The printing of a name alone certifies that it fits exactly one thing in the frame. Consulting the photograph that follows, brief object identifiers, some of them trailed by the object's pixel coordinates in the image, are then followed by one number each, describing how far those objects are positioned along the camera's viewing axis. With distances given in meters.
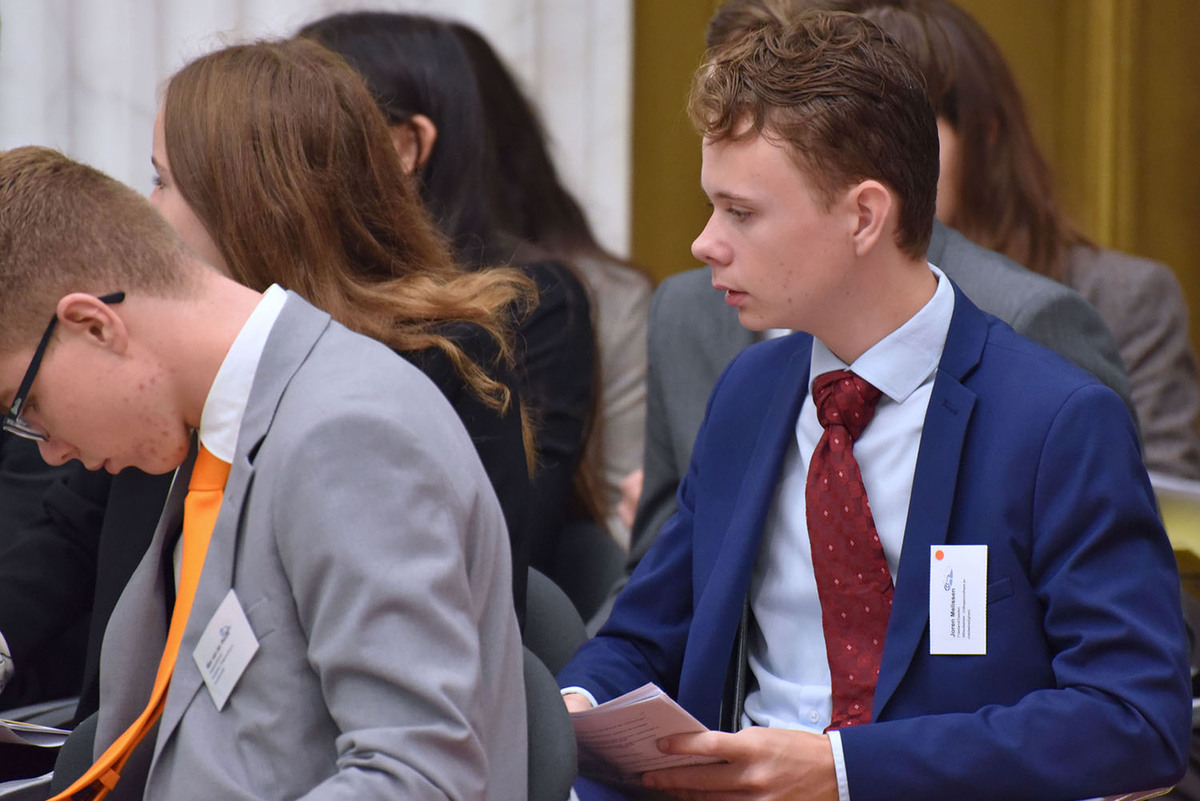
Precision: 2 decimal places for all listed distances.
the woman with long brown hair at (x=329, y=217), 5.36
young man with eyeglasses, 4.95
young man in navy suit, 5.15
